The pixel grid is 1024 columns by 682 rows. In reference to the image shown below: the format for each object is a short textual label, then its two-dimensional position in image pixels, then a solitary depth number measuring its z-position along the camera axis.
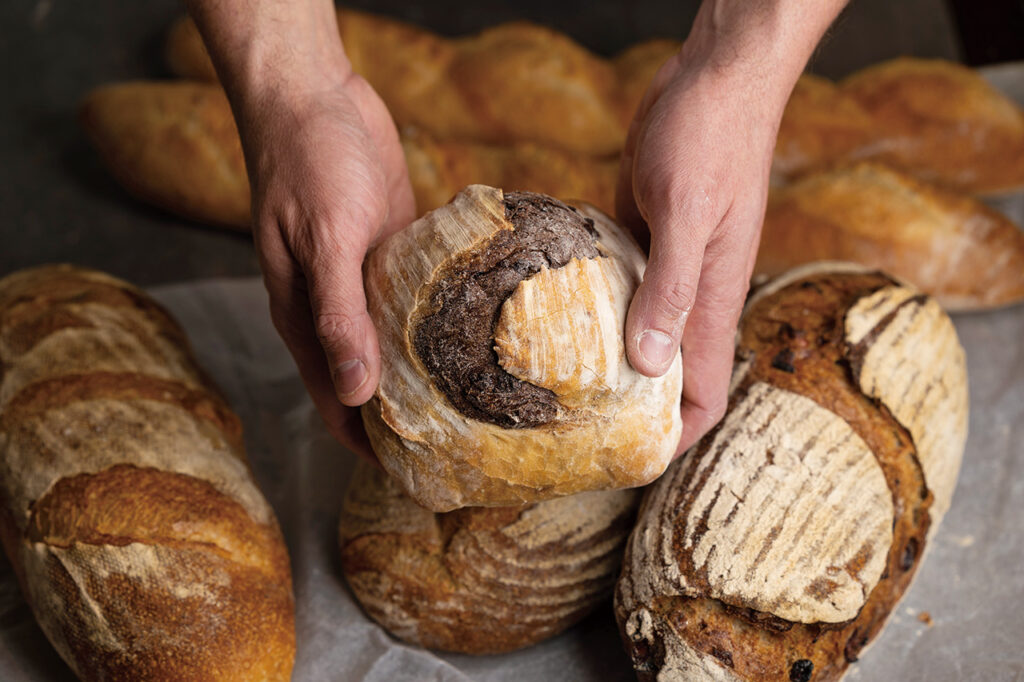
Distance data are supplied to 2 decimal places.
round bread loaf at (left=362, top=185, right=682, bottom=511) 1.21
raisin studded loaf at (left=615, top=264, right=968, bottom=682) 1.34
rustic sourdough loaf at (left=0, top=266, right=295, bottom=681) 1.42
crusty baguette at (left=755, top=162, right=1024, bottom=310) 2.12
